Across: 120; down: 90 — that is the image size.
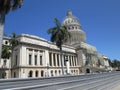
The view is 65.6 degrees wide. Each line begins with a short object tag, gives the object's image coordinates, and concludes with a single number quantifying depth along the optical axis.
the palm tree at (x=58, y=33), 22.83
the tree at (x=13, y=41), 27.29
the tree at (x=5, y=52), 27.43
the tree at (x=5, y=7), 8.56
